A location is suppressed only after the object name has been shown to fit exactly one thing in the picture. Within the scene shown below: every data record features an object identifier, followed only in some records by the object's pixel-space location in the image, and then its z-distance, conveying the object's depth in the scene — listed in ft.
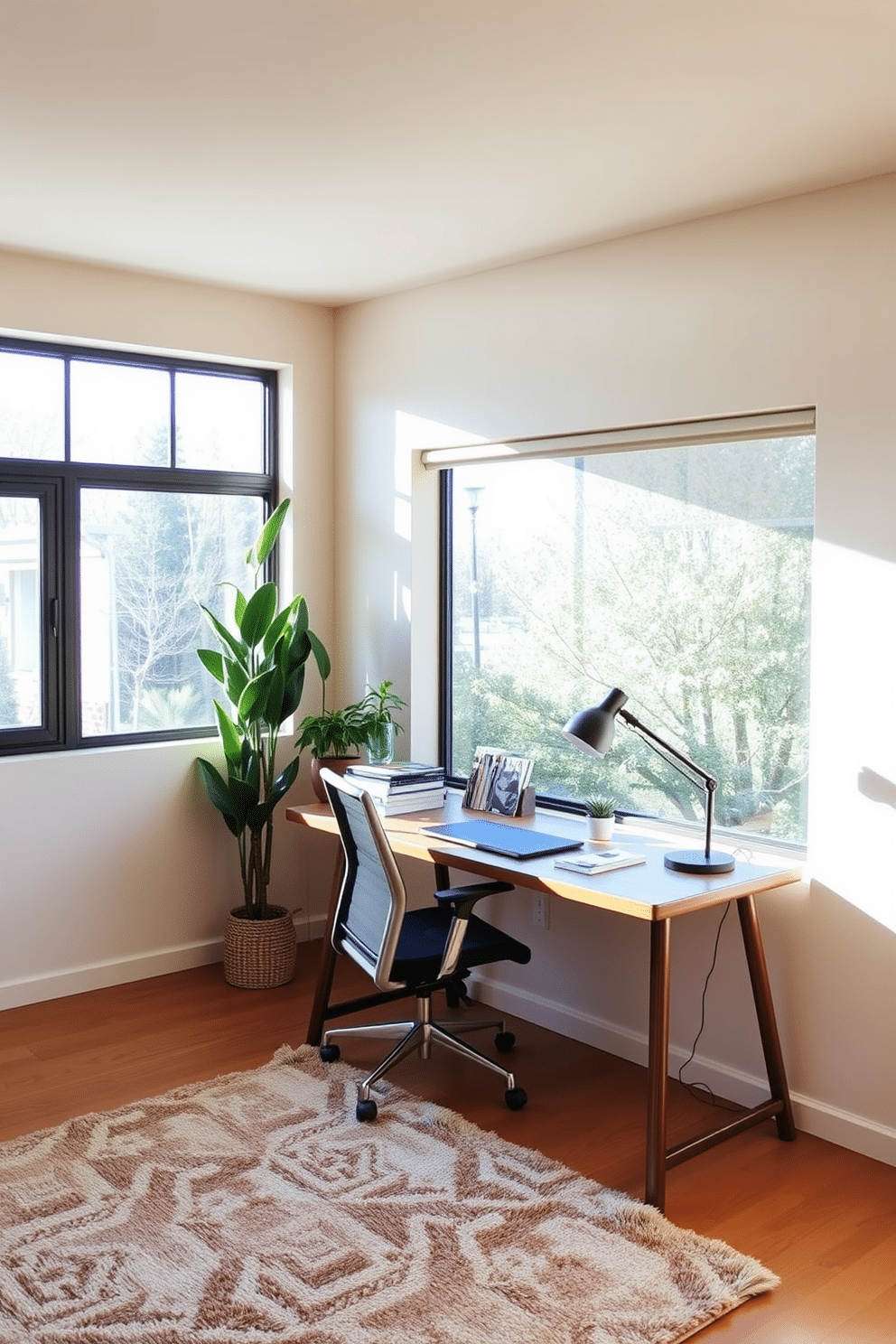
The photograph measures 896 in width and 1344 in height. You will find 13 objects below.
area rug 8.04
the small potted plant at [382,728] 14.07
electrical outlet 13.33
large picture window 11.48
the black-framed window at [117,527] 13.99
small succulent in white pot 11.81
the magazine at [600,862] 10.53
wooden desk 9.46
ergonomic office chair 10.69
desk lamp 10.59
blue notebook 11.07
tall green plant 14.58
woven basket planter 14.53
